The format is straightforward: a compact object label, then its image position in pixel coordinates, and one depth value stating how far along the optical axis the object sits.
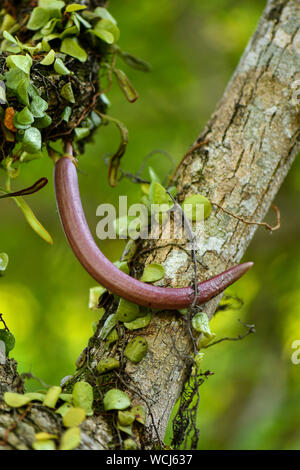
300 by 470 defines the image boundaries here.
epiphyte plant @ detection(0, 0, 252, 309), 0.69
